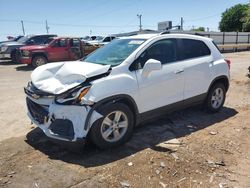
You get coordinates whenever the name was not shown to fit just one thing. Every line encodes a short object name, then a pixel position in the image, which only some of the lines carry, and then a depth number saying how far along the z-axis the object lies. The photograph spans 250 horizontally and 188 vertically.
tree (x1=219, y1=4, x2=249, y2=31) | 40.74
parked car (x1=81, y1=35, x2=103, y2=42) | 21.57
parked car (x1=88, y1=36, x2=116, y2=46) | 16.57
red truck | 10.22
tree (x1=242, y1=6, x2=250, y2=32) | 27.88
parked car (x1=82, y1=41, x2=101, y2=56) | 11.50
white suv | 2.83
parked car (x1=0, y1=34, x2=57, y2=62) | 11.60
